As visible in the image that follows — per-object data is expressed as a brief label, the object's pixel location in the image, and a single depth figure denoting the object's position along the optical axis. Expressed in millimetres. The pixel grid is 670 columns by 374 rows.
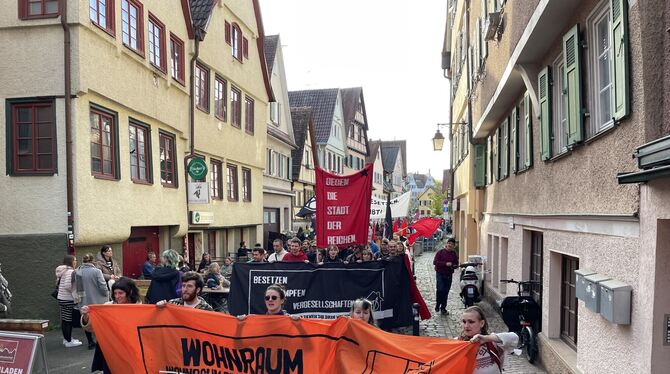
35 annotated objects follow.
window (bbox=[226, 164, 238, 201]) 22392
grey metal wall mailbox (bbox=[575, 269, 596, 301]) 6859
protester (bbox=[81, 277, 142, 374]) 5973
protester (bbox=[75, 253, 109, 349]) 10242
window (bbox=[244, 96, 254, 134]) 24172
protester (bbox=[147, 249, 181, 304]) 10125
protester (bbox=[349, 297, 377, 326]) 6031
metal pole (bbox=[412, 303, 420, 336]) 8383
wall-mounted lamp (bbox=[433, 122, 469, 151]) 22672
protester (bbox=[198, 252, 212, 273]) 17328
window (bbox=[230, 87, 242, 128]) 22617
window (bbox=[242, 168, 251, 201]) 24156
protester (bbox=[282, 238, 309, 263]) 10969
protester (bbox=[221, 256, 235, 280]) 16328
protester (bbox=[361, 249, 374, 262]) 13443
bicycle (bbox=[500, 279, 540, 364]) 10109
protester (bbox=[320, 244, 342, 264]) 13805
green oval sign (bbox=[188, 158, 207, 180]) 17609
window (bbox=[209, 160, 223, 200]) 20797
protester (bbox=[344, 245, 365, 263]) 13977
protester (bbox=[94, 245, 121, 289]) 11977
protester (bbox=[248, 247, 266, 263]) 12633
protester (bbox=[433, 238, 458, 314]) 14594
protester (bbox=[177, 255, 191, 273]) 13088
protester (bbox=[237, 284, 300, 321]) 6059
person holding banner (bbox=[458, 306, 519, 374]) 4910
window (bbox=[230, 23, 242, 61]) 22769
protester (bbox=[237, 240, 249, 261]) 21250
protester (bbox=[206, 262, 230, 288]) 11859
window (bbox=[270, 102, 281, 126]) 30712
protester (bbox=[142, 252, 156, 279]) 14758
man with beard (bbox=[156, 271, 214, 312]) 6203
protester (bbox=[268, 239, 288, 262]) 11787
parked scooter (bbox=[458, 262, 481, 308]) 13500
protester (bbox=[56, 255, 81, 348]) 10414
